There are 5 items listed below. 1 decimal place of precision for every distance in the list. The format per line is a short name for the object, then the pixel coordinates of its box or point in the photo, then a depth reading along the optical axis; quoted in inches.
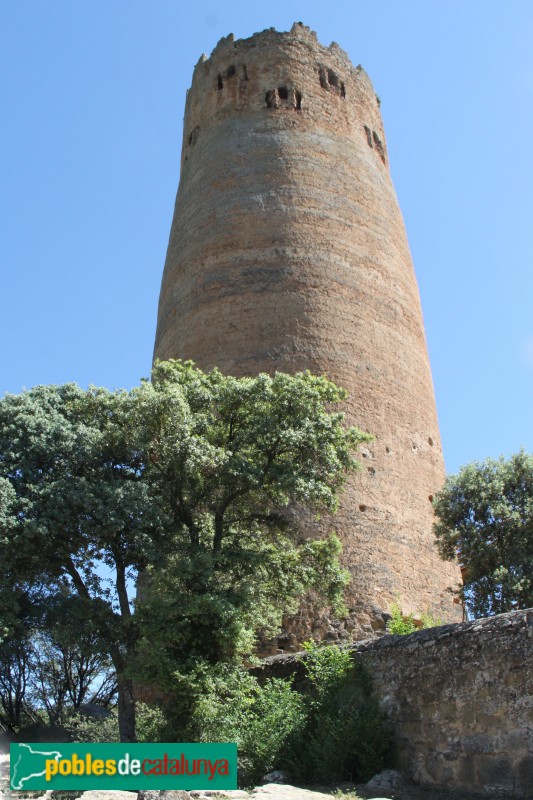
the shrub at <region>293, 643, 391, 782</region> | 332.2
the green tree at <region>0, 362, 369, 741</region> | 391.5
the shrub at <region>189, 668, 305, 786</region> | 354.3
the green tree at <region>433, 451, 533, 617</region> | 473.4
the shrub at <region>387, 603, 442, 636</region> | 458.0
